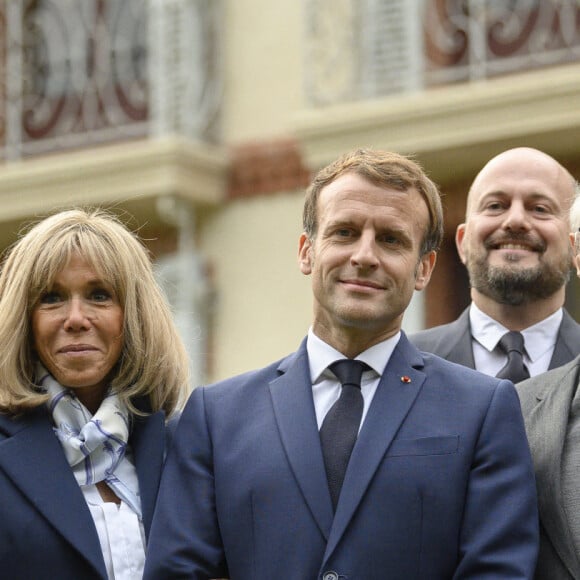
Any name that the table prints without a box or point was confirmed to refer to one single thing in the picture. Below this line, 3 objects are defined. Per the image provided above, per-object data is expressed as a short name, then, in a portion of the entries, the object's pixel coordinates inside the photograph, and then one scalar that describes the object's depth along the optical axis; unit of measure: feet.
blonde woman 24.43
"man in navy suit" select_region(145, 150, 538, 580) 22.84
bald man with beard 29.49
